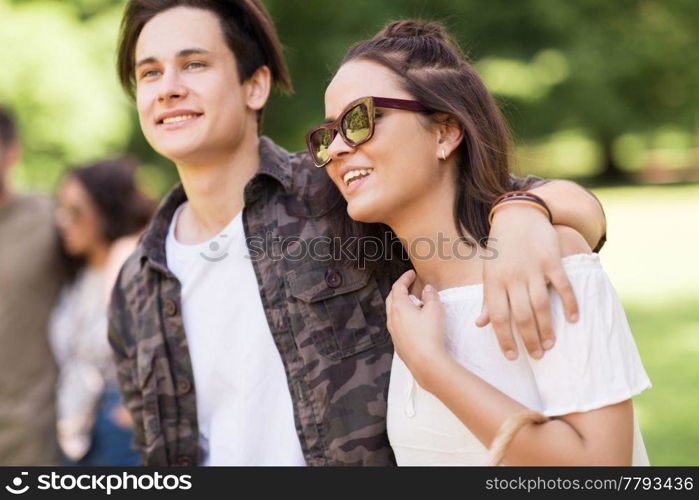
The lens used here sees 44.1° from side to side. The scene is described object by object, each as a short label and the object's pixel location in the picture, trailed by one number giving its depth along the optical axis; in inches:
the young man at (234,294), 110.4
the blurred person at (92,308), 168.7
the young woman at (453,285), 81.0
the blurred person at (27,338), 178.7
